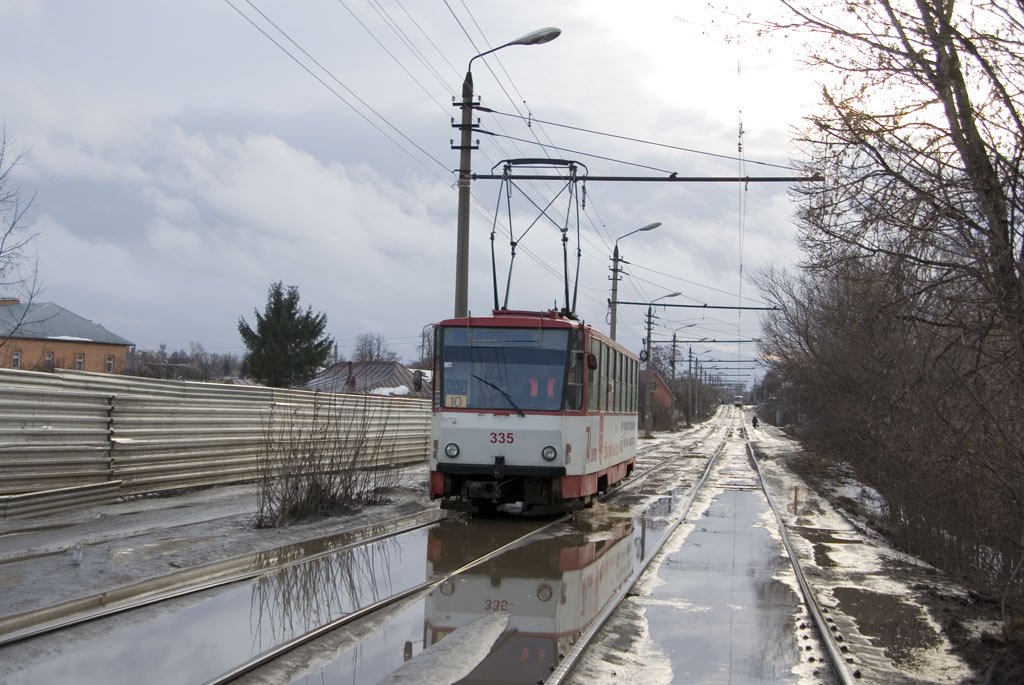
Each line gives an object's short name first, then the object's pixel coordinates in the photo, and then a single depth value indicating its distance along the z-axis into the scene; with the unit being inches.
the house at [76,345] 2471.7
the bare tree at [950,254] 319.9
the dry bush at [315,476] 526.5
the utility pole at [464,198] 716.7
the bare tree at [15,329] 678.4
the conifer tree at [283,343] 2199.8
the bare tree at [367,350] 4751.7
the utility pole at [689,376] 3721.5
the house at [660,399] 3075.8
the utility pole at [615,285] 1601.3
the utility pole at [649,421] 2254.1
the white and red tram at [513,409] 546.6
